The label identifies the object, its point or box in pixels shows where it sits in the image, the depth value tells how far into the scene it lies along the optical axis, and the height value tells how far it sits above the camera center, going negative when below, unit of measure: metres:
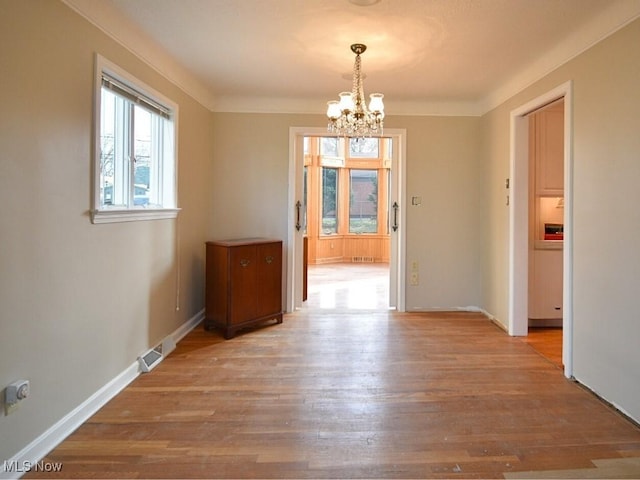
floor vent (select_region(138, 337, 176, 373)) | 2.82 -0.95
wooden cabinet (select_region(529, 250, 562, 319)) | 3.90 -0.52
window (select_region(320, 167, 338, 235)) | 9.35 +0.79
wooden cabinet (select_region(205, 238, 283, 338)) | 3.63 -0.49
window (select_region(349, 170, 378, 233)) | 9.55 +0.80
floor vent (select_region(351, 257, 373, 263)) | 9.61 -0.63
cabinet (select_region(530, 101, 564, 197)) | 3.80 +0.82
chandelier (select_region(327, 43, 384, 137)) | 2.91 +0.95
